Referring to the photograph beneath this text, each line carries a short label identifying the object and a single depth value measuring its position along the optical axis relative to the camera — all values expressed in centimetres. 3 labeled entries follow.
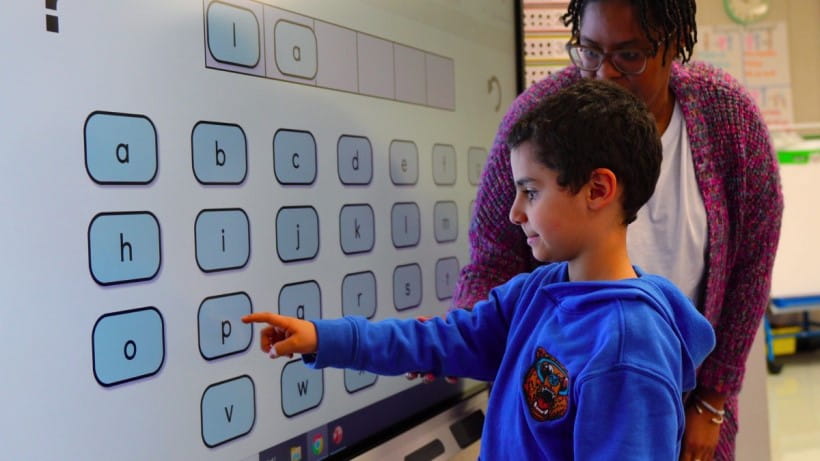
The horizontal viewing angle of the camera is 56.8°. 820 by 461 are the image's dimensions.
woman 97
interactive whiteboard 59
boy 62
